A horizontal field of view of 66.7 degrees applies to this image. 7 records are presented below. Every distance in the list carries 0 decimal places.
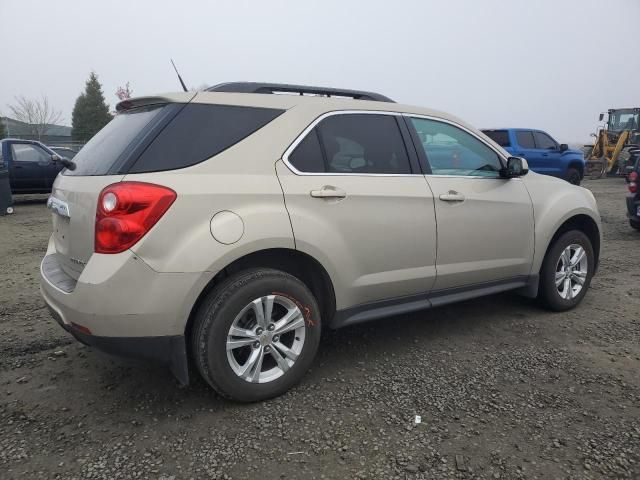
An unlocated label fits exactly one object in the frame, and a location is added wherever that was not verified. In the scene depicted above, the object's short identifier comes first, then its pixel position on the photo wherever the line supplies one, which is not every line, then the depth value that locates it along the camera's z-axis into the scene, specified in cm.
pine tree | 3866
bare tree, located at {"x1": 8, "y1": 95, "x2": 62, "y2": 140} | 4006
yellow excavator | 2016
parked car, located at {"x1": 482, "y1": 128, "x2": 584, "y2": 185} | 1365
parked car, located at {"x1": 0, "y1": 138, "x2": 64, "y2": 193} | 1143
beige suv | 235
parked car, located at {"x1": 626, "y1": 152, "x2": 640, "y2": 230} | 736
